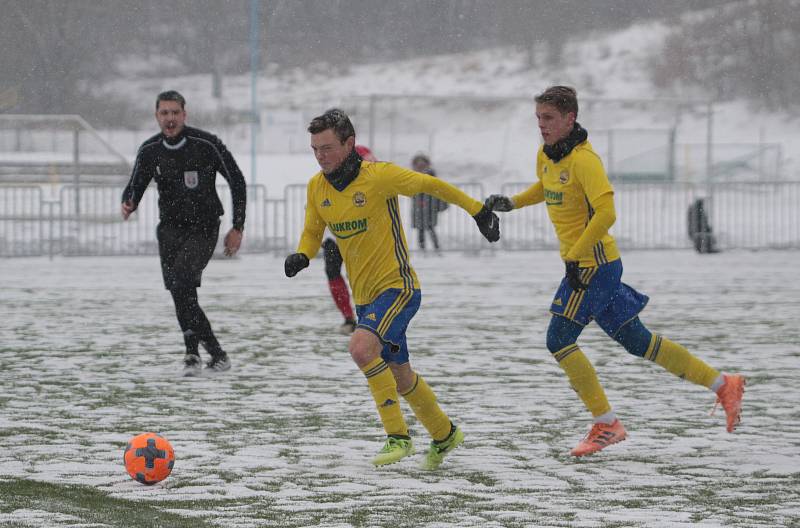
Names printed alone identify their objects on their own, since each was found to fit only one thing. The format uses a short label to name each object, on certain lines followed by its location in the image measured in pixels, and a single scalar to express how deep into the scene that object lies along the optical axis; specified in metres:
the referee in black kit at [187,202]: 19.91
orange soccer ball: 12.12
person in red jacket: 24.81
